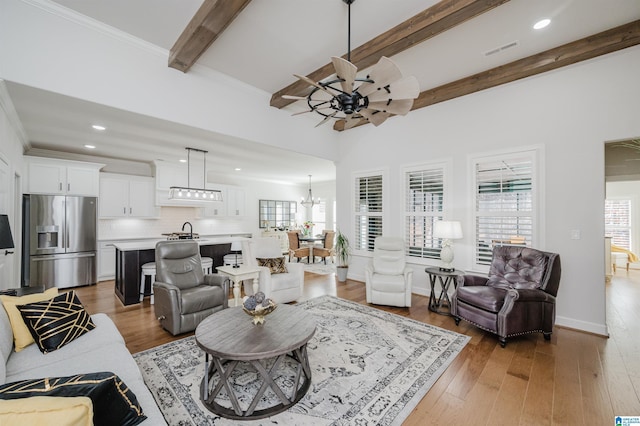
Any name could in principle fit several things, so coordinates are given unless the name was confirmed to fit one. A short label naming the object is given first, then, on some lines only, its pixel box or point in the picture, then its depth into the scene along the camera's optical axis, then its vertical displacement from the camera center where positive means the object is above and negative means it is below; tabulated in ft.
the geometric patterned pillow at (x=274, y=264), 14.49 -2.58
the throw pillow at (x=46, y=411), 2.51 -1.83
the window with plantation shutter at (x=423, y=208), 15.34 +0.41
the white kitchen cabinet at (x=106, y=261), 18.95 -3.21
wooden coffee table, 6.27 -3.05
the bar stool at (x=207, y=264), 16.61 -2.95
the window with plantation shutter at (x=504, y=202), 12.51 +0.65
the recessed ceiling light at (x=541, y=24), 9.35 +6.55
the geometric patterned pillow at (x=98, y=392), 3.16 -2.23
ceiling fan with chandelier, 6.93 +3.44
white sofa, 5.19 -3.11
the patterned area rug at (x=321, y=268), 22.16 -4.54
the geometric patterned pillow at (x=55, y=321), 6.43 -2.63
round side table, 12.75 -3.39
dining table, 26.14 -2.45
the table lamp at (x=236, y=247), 14.23 -1.67
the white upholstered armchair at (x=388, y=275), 13.30 -3.01
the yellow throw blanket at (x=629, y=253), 21.90 -2.90
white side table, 13.16 -2.85
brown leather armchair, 9.72 -2.91
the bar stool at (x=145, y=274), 14.52 -3.13
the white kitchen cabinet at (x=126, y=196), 19.33 +1.30
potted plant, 19.30 -2.50
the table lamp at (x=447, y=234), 13.20 -0.90
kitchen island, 14.12 -2.76
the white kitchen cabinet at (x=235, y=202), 27.16 +1.27
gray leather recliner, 10.39 -3.04
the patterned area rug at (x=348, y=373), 6.37 -4.53
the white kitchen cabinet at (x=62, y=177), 16.01 +2.25
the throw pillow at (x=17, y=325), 6.39 -2.57
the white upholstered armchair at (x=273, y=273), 13.71 -2.97
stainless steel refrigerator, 15.75 -1.60
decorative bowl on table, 7.61 -2.54
